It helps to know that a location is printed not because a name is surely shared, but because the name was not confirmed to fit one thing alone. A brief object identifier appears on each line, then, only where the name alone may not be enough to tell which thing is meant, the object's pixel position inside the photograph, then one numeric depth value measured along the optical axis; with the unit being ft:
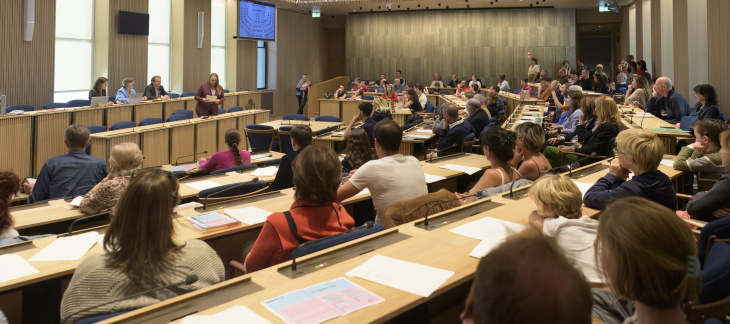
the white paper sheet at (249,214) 11.52
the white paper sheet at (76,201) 13.53
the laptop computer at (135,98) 35.86
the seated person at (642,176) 11.11
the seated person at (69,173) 16.83
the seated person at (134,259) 6.88
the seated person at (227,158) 20.35
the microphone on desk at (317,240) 7.96
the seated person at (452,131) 26.40
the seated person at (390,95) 51.67
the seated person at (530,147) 15.34
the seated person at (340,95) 53.55
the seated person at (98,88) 36.47
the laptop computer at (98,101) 32.98
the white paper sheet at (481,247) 8.51
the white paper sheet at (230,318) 6.29
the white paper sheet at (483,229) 9.50
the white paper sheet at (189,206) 12.53
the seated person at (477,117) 29.78
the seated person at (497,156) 13.74
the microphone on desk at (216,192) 12.45
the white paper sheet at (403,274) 7.27
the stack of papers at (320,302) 6.42
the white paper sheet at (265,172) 18.01
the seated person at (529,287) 3.20
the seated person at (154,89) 39.93
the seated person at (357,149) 18.74
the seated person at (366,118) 28.81
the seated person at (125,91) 37.05
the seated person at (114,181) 12.77
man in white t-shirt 12.60
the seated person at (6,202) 10.07
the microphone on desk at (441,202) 10.26
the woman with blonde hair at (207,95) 38.04
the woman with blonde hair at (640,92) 35.14
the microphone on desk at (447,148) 25.20
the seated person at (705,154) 15.89
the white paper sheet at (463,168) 17.38
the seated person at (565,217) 8.34
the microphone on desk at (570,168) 14.96
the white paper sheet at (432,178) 15.64
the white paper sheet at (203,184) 15.71
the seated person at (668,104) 28.22
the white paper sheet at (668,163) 17.52
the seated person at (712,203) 12.37
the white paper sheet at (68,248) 9.23
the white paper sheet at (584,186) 13.14
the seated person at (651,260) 5.34
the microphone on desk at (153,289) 6.66
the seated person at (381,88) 61.50
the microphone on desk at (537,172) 12.67
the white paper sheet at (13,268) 8.27
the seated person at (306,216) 9.05
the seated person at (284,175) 16.57
